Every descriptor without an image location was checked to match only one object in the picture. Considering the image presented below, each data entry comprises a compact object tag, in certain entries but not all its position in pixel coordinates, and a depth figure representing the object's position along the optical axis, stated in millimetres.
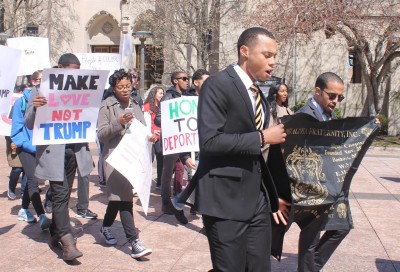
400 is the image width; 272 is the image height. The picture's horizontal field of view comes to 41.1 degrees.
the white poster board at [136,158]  4889
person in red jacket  8375
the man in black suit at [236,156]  2887
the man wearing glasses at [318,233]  4086
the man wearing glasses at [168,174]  6930
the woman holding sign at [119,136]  5039
